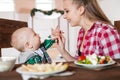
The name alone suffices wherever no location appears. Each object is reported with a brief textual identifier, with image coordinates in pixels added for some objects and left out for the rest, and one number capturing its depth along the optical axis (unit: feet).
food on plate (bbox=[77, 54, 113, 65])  3.99
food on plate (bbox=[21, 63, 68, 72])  3.48
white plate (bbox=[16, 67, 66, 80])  3.32
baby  5.18
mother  5.51
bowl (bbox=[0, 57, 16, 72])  3.81
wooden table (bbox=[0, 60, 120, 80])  3.32
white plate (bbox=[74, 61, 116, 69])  3.84
